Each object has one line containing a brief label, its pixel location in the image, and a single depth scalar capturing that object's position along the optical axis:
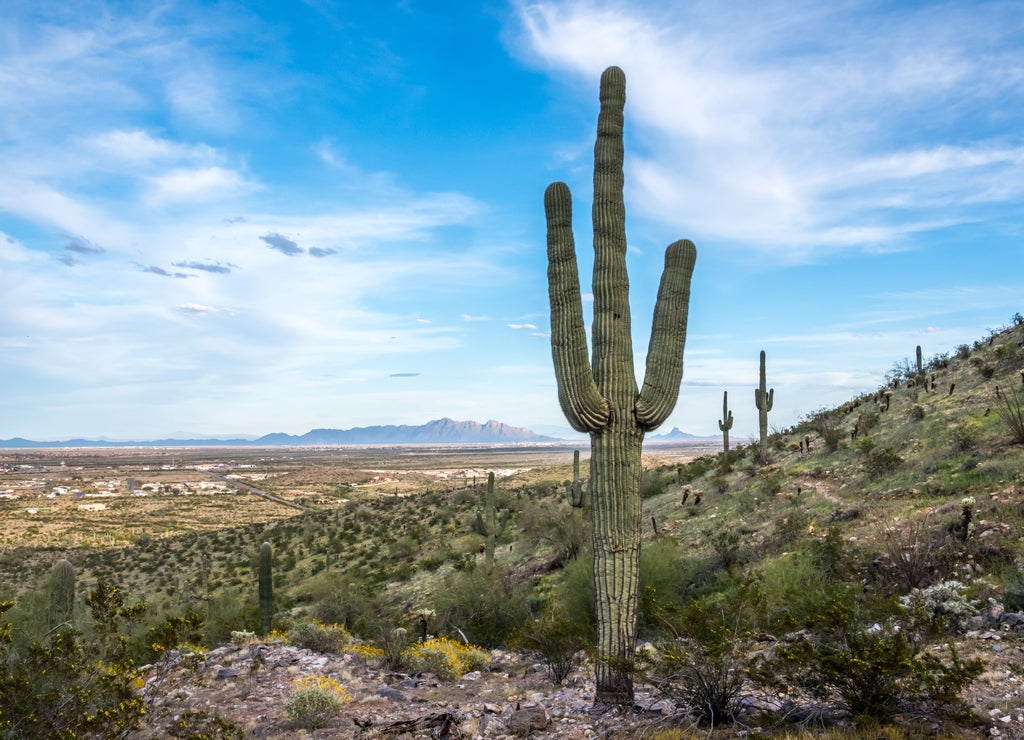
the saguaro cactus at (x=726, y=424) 26.72
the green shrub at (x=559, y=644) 8.96
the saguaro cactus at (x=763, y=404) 21.92
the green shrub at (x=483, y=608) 13.34
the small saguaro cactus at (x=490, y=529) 19.27
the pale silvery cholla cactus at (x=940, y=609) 6.98
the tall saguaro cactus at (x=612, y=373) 7.43
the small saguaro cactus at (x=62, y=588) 16.14
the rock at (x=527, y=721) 6.68
